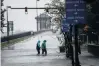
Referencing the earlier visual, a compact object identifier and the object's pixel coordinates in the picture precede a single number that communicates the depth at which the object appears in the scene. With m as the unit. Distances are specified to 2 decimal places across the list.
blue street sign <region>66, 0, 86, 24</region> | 15.12
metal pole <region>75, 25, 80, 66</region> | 17.59
